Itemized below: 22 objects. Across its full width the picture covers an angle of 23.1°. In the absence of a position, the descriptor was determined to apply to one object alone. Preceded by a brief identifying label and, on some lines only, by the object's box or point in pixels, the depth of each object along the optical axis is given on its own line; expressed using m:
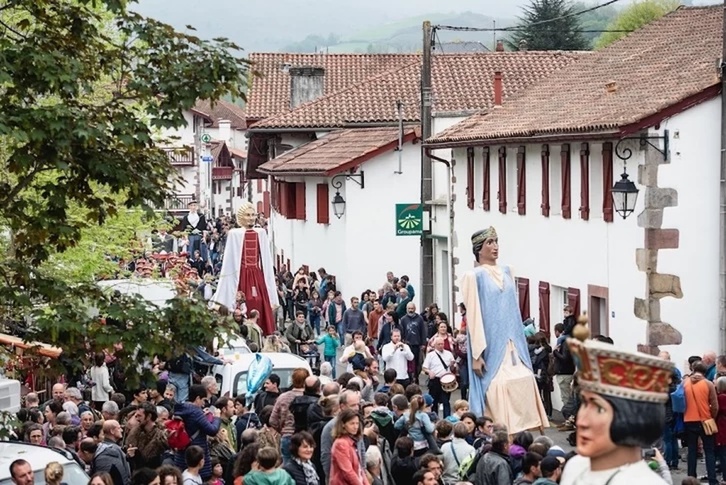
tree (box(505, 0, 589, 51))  84.31
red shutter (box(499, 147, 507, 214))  34.84
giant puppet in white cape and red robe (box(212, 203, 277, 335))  22.48
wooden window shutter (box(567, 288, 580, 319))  29.16
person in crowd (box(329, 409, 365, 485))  13.61
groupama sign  35.00
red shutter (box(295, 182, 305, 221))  52.31
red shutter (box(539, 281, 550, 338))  31.36
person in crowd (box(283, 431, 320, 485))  13.91
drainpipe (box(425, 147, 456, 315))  39.14
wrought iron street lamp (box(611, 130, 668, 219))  26.03
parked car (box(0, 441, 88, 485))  13.77
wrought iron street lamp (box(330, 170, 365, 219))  47.28
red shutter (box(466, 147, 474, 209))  37.81
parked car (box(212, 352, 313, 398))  21.38
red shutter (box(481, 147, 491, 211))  36.34
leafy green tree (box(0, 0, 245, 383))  12.39
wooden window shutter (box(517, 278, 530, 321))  32.97
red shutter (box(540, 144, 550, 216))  31.83
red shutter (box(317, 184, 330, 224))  49.53
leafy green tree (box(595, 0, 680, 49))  112.85
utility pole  34.31
